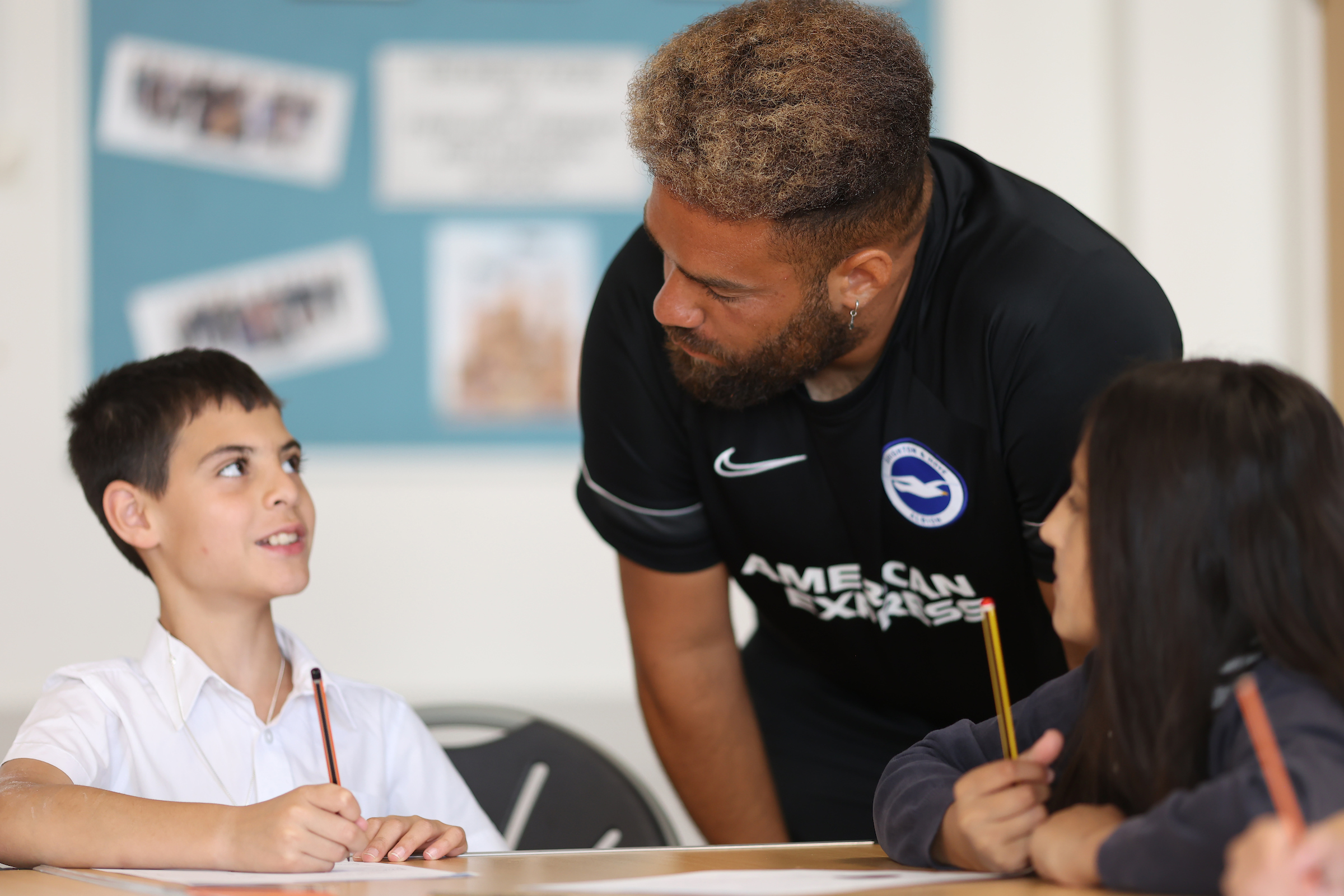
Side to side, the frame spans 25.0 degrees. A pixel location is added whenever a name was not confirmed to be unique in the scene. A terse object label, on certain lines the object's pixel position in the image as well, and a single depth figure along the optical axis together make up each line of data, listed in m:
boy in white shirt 2.47
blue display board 3.51
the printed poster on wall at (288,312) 3.53
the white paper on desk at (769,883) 2.15
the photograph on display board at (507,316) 3.57
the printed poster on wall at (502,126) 3.55
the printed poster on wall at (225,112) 3.50
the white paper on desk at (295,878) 2.23
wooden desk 2.18
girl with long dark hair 2.11
